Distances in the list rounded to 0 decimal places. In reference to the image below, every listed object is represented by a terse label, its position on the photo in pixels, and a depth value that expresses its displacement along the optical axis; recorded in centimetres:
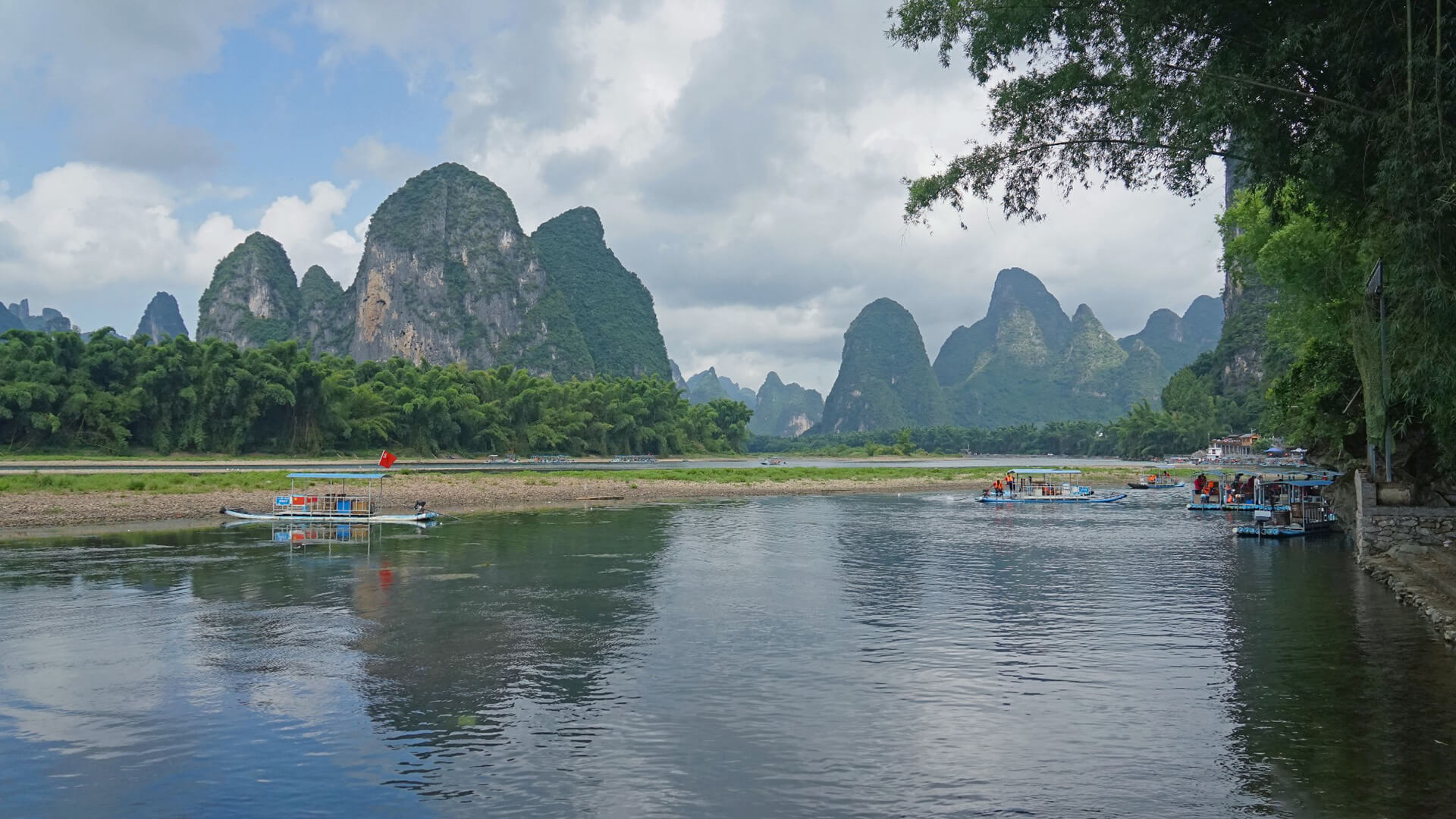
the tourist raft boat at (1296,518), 2866
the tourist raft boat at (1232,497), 3653
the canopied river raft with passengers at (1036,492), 4794
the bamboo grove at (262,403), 5584
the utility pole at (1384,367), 1753
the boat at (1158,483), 5996
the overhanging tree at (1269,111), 1115
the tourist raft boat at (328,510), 3291
